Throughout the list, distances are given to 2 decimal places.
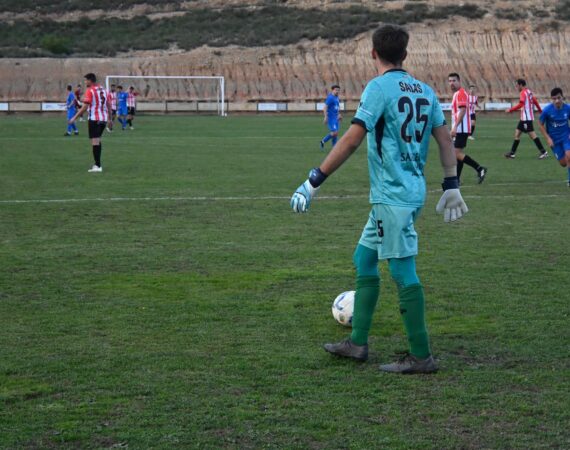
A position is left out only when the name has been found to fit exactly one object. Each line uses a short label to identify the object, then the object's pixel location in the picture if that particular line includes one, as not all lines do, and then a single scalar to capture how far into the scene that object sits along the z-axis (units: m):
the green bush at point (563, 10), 74.56
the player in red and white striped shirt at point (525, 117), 25.95
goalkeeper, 6.04
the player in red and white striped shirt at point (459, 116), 19.29
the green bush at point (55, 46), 73.31
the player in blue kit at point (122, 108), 43.62
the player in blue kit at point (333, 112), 30.38
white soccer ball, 7.42
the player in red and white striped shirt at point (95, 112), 21.48
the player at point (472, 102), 31.18
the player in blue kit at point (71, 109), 37.81
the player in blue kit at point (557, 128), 17.83
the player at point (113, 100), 42.60
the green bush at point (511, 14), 75.06
